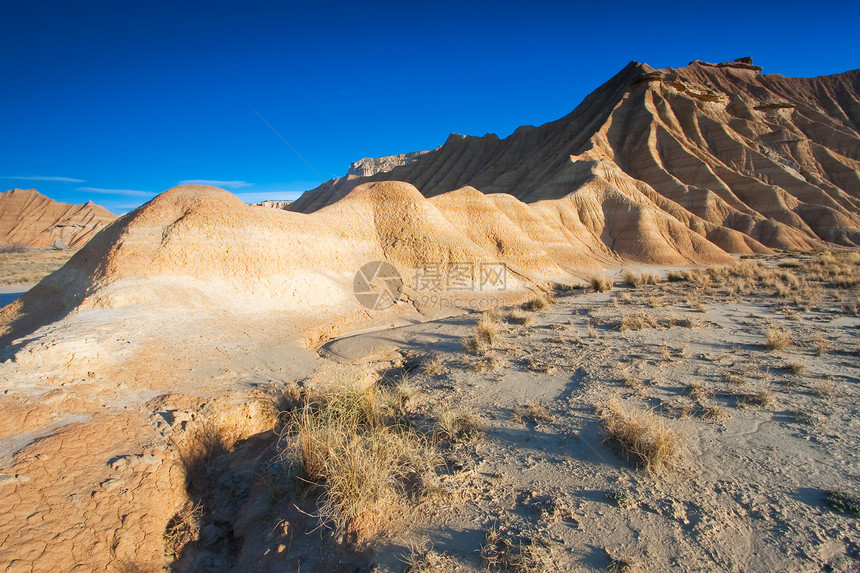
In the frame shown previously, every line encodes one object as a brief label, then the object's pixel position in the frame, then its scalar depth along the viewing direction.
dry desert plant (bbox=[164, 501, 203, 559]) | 3.88
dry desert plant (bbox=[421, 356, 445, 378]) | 6.96
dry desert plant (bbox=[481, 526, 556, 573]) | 2.83
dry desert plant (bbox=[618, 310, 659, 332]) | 9.18
